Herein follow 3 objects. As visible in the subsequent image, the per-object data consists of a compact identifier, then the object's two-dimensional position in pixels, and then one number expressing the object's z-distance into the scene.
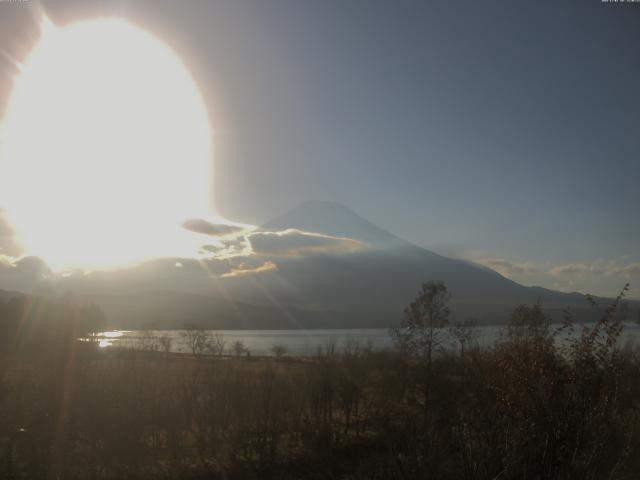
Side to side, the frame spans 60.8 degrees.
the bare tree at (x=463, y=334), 33.46
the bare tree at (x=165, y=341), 49.11
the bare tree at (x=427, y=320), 28.88
